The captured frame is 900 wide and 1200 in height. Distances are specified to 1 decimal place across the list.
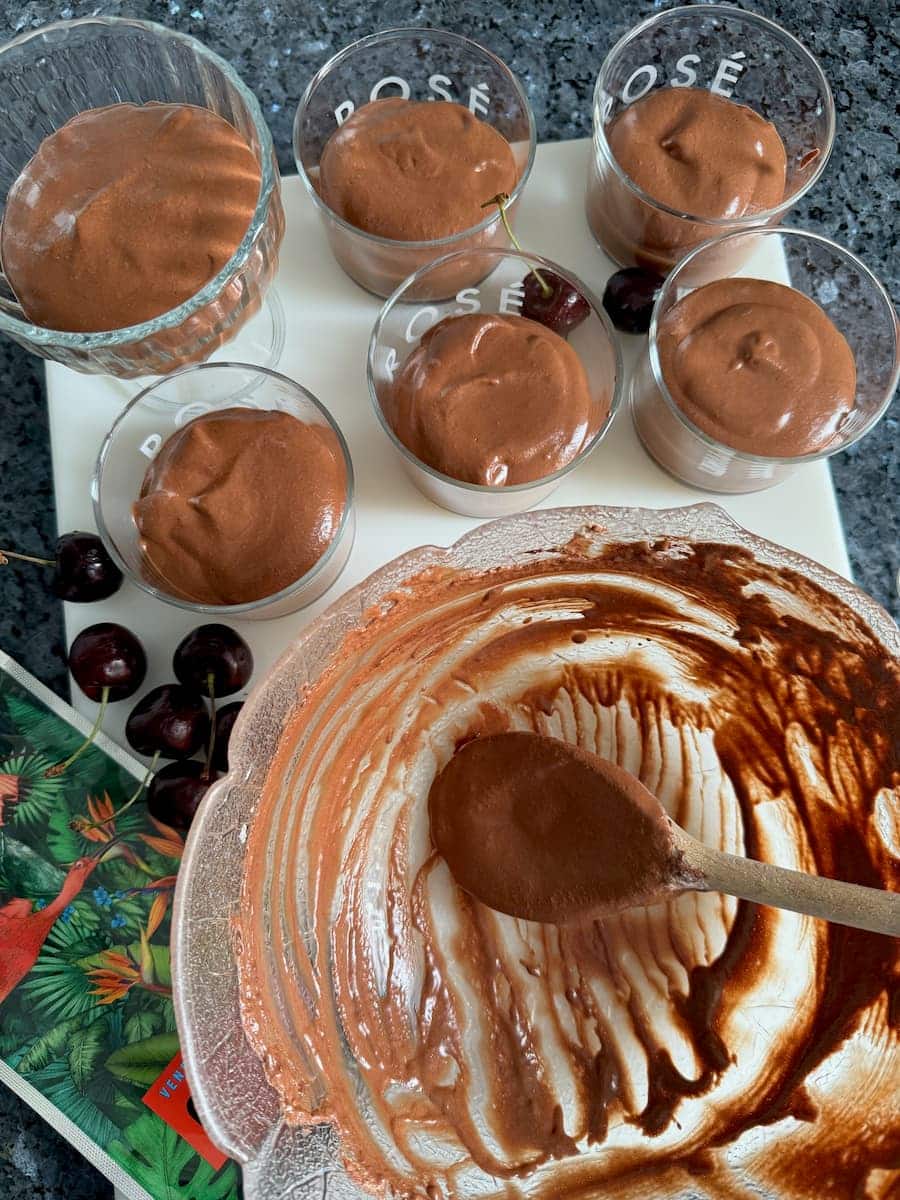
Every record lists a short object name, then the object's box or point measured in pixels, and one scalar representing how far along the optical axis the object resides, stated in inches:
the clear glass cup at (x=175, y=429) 11.5
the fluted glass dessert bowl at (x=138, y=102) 10.6
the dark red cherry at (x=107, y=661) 11.5
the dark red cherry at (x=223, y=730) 11.6
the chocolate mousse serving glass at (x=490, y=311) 11.4
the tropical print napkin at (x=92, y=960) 11.5
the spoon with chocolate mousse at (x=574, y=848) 10.1
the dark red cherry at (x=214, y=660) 11.4
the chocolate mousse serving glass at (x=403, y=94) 12.2
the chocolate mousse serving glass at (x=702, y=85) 12.2
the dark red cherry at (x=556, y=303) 11.8
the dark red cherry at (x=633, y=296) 12.3
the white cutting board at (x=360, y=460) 12.2
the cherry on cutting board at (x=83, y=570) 11.8
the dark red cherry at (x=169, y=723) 11.4
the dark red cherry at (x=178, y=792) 11.3
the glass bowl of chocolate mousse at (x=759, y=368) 11.3
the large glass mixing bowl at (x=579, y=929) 10.3
